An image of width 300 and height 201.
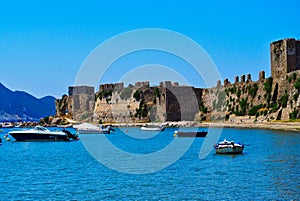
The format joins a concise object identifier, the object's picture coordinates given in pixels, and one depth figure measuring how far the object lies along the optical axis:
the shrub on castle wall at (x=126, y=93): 99.78
